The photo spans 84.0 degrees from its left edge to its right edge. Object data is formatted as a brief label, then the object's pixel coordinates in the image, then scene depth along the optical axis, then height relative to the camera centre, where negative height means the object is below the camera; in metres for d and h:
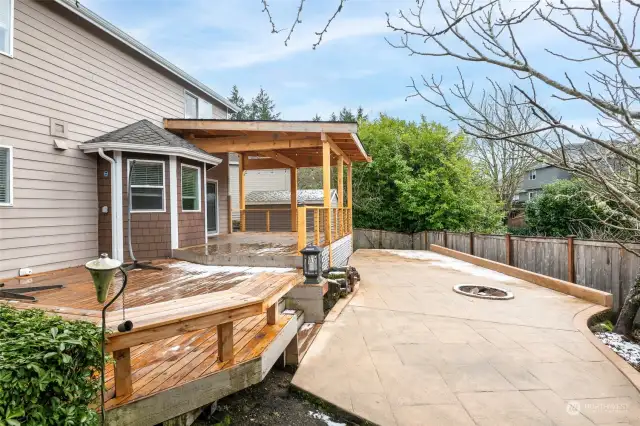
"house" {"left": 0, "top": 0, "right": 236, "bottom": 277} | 5.56 +1.62
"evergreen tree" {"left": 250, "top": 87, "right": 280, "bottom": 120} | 43.48 +13.28
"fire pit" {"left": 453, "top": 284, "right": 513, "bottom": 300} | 6.33 -1.54
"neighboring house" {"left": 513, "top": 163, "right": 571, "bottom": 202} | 27.32 +2.59
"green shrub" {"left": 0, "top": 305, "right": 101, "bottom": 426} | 1.52 -0.72
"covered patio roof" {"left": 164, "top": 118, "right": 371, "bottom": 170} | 7.40 +1.78
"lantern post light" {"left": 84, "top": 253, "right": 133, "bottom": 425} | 1.93 -0.34
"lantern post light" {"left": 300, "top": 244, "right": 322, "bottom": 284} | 5.14 -0.76
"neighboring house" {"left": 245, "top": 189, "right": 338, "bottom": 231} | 16.62 +0.40
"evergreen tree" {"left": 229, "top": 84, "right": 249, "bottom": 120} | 43.38 +14.12
